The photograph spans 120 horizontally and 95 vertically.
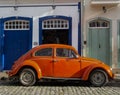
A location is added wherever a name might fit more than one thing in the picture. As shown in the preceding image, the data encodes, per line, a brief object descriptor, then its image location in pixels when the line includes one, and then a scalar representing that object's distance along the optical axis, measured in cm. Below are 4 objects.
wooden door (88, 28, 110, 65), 1118
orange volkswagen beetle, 807
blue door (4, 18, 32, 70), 1138
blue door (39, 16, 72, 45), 1127
